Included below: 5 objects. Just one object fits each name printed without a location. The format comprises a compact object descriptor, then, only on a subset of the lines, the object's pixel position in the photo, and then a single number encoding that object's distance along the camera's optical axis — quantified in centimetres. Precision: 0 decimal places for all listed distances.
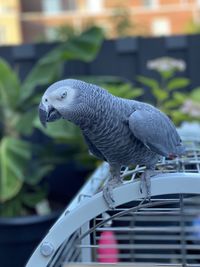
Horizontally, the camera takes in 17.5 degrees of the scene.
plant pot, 184
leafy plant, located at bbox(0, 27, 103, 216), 183
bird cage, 92
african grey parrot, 87
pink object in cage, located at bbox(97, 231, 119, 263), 128
